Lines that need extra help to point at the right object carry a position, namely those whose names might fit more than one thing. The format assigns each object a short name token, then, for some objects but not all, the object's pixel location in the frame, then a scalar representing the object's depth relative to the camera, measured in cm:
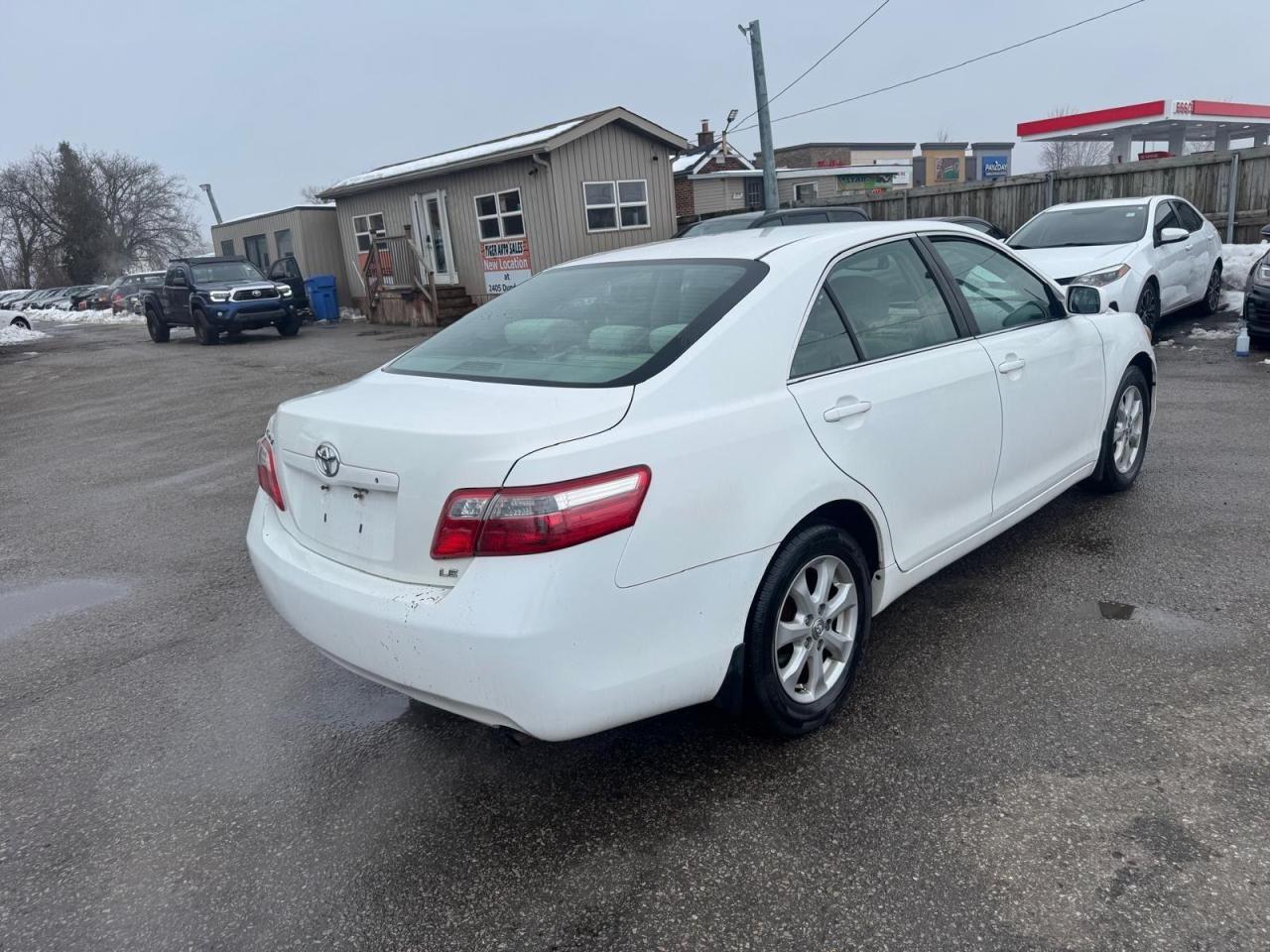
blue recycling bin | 2370
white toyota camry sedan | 240
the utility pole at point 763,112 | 1931
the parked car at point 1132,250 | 937
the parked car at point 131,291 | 3516
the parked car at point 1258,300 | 909
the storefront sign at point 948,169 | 6109
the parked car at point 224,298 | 1950
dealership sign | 1980
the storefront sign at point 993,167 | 5991
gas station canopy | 3161
